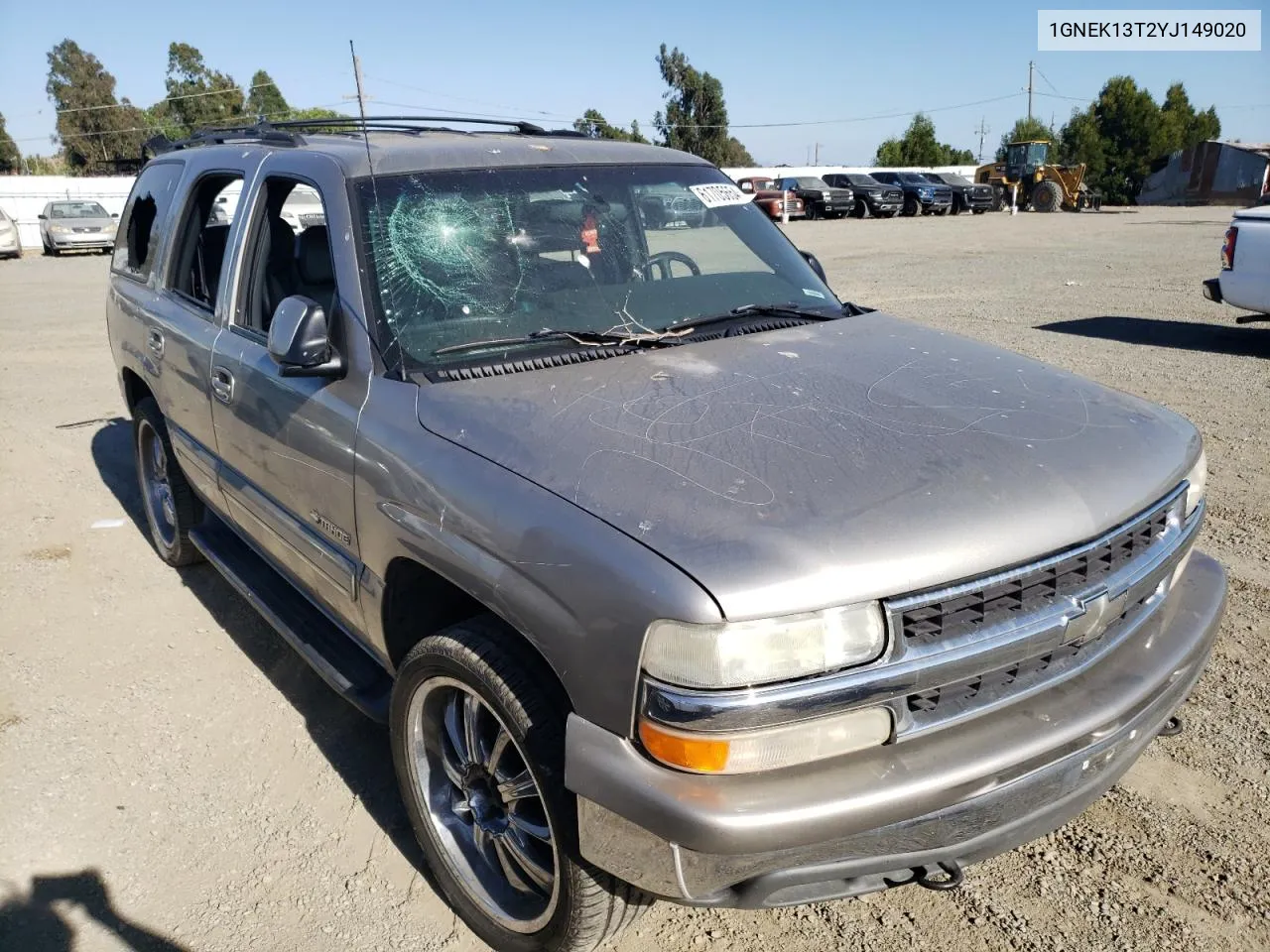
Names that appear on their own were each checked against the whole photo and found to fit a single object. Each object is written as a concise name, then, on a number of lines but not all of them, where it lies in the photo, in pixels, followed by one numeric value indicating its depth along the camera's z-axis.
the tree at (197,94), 71.50
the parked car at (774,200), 30.28
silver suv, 1.82
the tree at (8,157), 67.75
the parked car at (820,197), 35.34
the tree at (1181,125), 55.06
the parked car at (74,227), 24.19
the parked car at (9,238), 23.55
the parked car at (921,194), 37.34
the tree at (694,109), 67.50
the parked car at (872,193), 36.34
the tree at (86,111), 71.50
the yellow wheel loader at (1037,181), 39.31
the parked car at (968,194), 38.25
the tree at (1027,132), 64.94
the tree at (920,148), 65.94
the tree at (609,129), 53.29
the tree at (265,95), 74.56
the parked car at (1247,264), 8.92
